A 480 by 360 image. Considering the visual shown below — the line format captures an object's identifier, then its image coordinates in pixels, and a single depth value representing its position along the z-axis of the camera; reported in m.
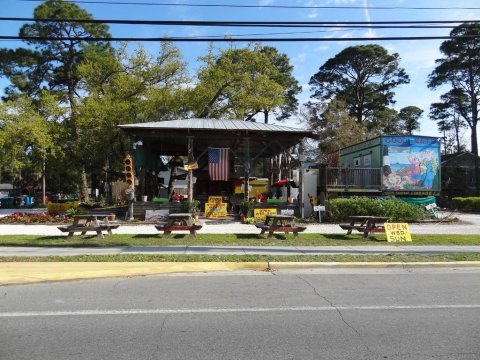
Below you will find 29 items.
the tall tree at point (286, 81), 53.25
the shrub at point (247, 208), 21.59
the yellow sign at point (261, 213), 20.27
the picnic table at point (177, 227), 14.61
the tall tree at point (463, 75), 50.84
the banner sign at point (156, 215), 21.39
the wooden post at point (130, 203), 21.50
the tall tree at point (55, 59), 35.97
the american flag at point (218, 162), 22.92
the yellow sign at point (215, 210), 22.42
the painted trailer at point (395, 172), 24.67
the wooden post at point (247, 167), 22.93
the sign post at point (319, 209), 20.61
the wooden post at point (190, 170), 22.15
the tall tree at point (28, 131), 30.27
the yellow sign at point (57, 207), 24.02
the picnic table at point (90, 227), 14.18
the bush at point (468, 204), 33.28
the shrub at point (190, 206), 21.41
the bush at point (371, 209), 20.77
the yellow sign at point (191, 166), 22.05
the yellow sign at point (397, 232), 14.23
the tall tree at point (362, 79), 57.62
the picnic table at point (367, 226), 15.14
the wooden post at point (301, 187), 22.55
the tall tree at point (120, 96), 31.56
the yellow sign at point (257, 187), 29.22
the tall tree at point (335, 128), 47.81
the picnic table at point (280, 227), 14.82
